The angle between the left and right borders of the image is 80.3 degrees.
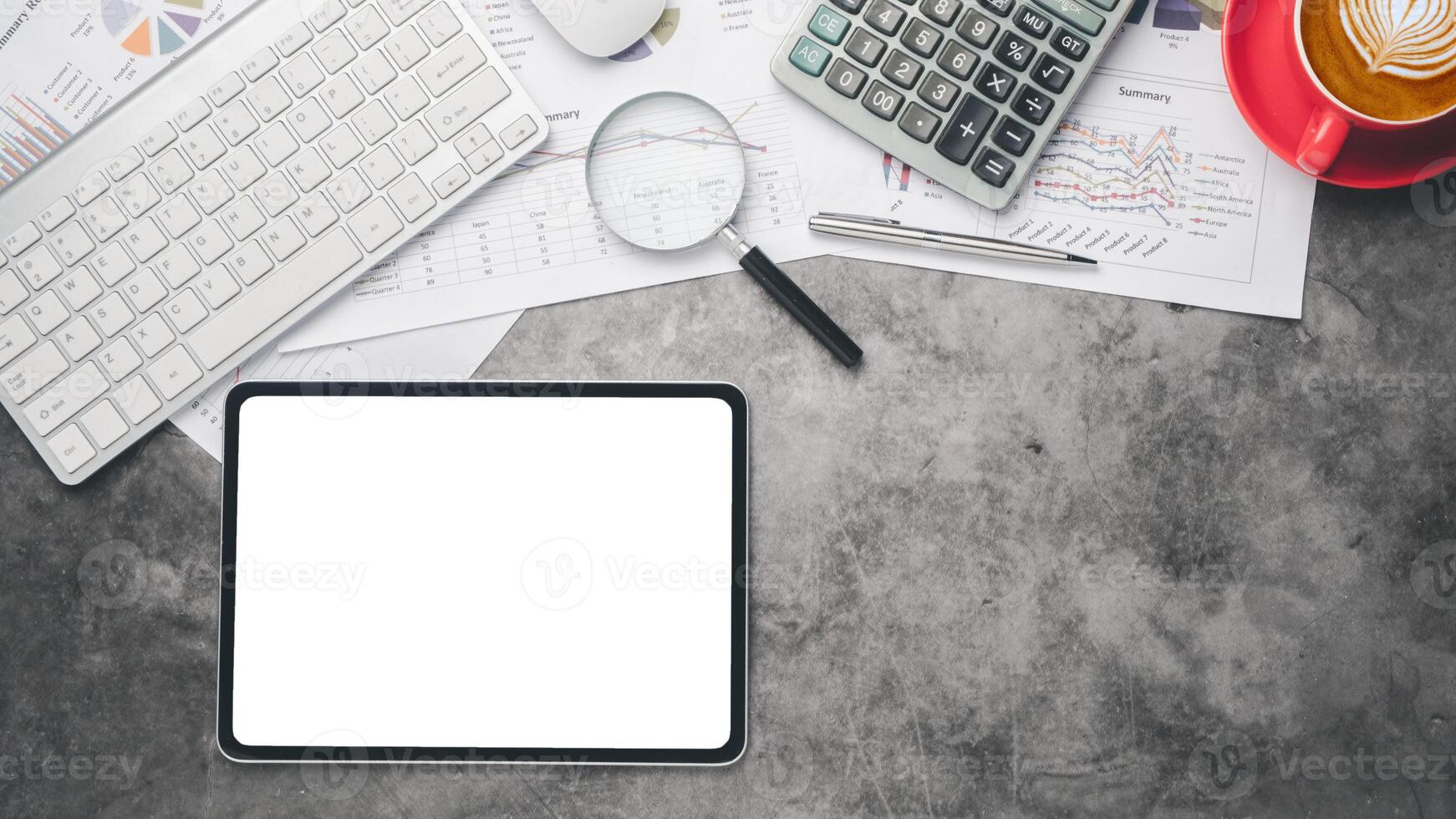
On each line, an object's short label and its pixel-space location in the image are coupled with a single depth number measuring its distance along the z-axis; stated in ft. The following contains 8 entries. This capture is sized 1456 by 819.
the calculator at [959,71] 2.73
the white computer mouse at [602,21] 2.77
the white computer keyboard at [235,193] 2.73
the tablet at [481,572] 2.68
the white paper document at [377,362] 2.83
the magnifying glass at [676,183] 2.83
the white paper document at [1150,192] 2.88
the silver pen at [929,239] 2.85
